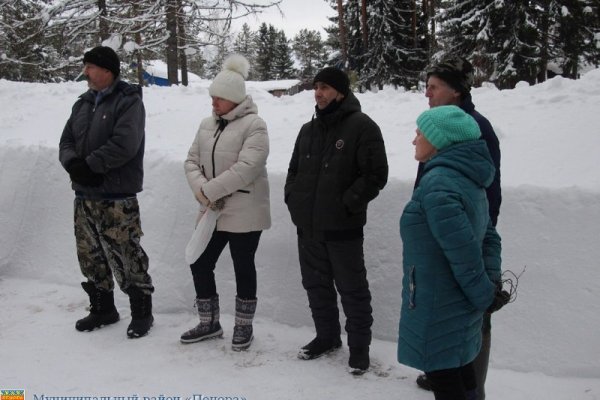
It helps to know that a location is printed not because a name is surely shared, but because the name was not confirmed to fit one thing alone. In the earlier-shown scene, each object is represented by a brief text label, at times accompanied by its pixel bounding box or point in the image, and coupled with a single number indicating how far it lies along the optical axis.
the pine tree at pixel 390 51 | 25.84
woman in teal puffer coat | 2.12
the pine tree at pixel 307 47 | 60.67
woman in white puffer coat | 3.61
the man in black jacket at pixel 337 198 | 3.27
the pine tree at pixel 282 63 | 53.01
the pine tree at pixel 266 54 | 54.06
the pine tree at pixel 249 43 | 57.26
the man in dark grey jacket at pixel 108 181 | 3.75
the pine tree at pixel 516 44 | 16.77
